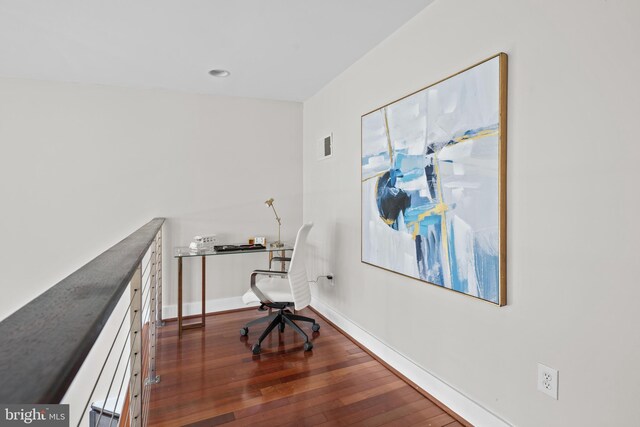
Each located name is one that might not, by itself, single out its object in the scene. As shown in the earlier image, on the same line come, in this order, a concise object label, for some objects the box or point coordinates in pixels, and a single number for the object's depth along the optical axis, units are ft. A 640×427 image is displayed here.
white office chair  9.02
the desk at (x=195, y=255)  10.25
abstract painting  5.36
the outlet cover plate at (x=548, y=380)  4.67
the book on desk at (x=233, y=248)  11.21
